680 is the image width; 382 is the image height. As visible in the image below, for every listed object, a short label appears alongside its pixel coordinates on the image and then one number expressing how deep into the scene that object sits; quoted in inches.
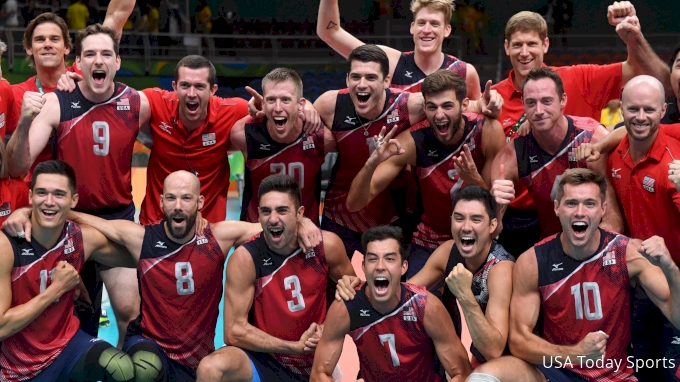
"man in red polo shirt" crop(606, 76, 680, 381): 211.3
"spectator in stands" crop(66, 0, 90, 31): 661.9
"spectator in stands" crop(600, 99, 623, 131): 512.4
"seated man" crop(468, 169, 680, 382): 207.6
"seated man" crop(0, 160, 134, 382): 219.3
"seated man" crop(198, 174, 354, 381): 225.3
